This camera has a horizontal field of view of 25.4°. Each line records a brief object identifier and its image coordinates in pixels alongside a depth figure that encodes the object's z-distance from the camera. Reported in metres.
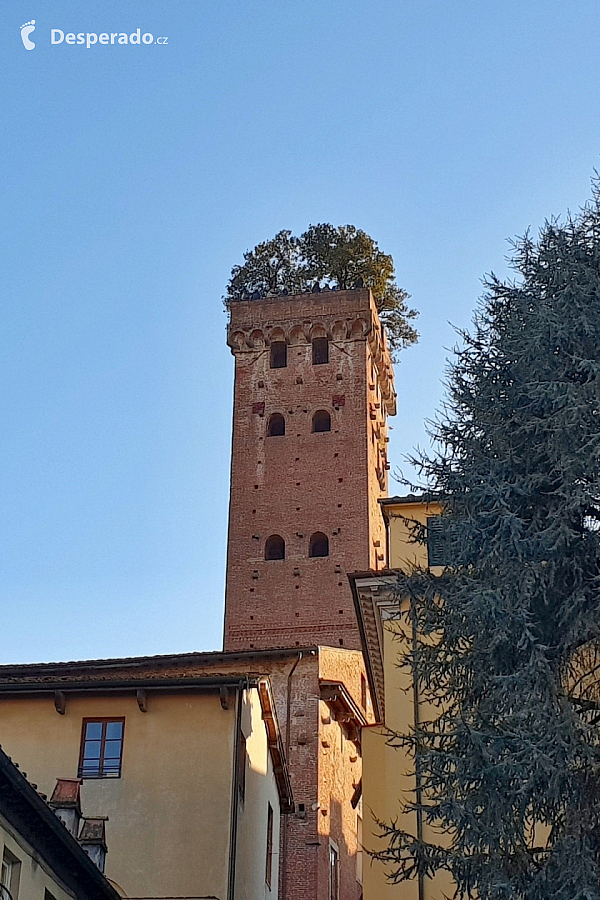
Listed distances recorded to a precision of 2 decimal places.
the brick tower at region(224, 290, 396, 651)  45.81
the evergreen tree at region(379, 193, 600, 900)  12.76
